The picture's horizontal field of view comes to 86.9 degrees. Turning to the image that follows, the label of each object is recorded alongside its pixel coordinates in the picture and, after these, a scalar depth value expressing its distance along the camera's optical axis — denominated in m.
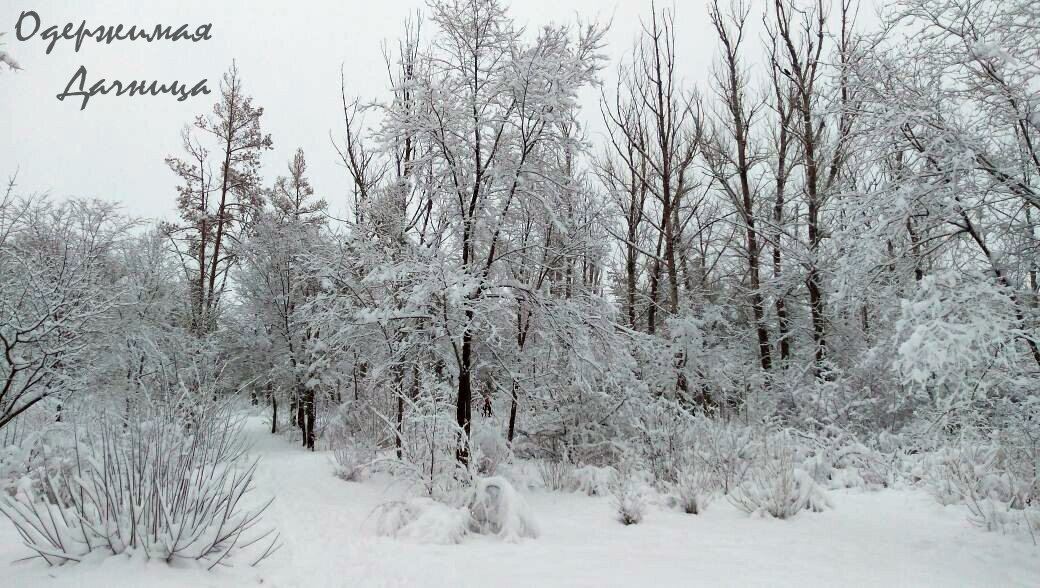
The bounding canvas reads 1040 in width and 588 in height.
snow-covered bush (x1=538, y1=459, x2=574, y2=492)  7.98
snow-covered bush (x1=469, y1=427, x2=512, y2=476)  8.06
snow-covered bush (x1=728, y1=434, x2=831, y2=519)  5.78
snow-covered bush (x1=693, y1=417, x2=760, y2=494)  6.98
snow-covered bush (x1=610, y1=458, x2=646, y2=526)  5.84
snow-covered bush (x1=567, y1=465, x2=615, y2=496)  7.48
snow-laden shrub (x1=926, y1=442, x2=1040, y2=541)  5.02
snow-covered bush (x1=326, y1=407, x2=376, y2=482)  9.00
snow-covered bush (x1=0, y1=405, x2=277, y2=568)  3.70
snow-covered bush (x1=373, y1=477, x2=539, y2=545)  5.07
